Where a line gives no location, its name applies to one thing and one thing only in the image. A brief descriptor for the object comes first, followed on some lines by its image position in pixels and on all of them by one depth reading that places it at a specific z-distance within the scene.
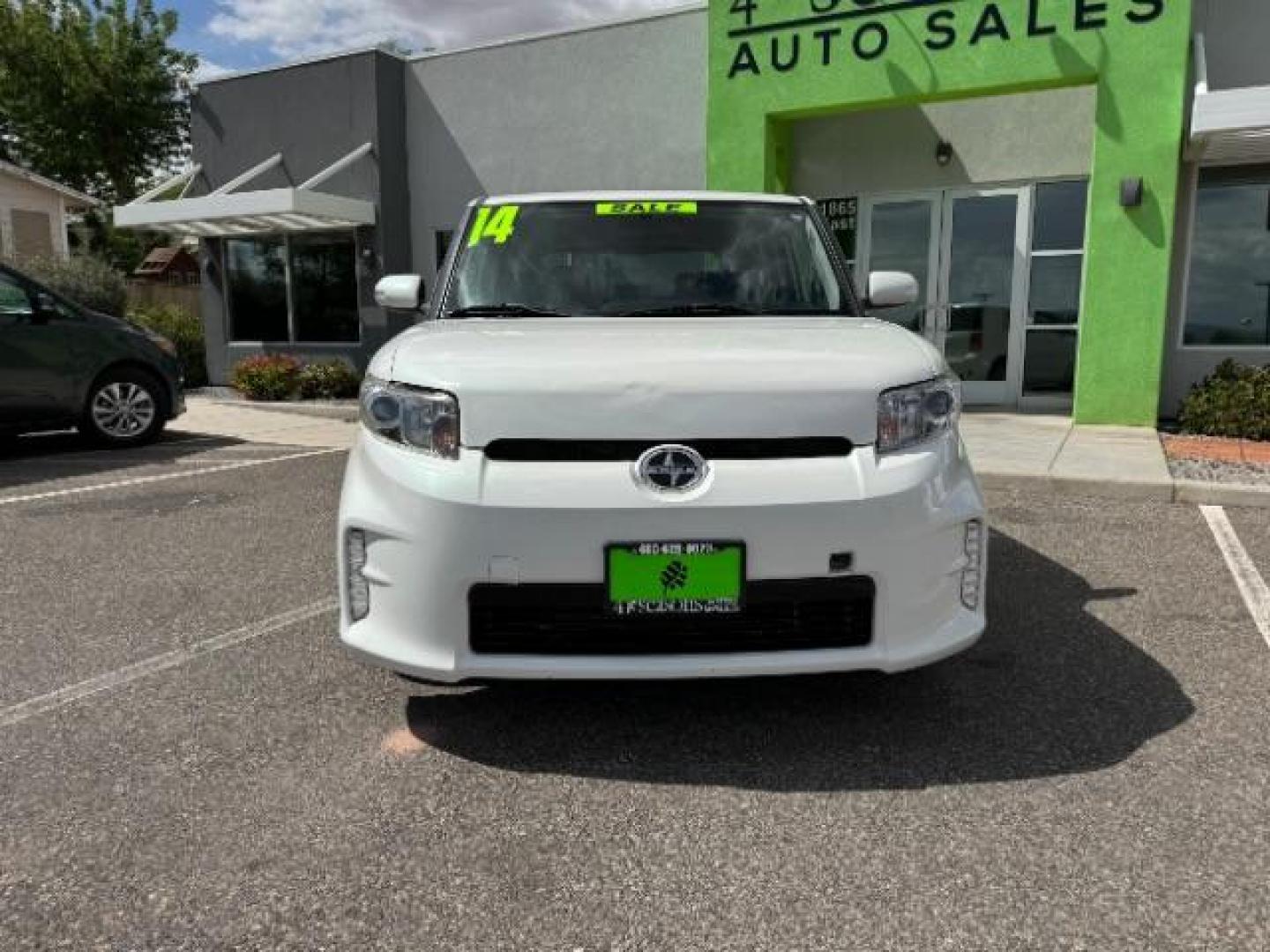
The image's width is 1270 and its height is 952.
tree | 28.89
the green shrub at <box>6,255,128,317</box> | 15.55
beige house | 21.84
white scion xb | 2.50
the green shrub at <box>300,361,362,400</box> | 13.45
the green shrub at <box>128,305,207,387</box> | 16.36
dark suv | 8.05
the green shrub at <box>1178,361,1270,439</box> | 8.57
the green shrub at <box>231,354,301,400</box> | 13.45
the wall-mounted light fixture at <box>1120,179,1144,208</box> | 8.84
